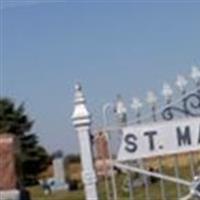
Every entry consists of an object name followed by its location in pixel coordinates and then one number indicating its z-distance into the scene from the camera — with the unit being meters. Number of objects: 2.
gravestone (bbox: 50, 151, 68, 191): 22.03
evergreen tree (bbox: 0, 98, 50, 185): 32.19
